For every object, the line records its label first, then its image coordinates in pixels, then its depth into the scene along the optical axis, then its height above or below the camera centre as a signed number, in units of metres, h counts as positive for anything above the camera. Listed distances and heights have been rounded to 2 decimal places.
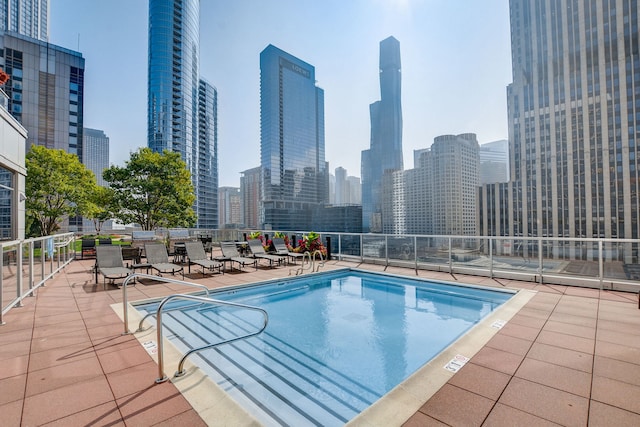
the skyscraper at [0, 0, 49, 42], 93.44 +69.04
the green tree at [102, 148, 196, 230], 19.02 +2.07
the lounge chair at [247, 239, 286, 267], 10.70 -1.07
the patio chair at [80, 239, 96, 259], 12.64 -0.93
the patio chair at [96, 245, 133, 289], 7.55 -0.93
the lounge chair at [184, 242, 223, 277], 9.53 -0.97
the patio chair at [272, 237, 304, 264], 11.91 -0.92
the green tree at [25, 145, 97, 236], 17.42 +2.14
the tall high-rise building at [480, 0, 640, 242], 68.44 +21.83
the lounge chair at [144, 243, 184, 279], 8.89 -0.88
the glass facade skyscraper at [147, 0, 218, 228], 75.88 +35.50
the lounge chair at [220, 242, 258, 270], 10.19 -1.00
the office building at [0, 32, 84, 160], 50.34 +22.53
